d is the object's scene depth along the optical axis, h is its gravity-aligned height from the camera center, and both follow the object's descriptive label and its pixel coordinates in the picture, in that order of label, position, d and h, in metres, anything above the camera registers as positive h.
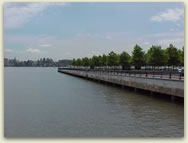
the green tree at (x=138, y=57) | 71.94 +2.44
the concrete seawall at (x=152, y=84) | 23.89 -2.19
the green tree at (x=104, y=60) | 107.62 +2.39
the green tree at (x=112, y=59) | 95.31 +2.50
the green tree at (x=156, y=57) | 61.91 +2.12
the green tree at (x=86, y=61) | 133.56 +2.40
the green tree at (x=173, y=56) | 61.71 +2.35
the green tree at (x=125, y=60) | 84.31 +1.87
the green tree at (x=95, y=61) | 115.69 +2.09
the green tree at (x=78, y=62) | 149.49 +2.17
